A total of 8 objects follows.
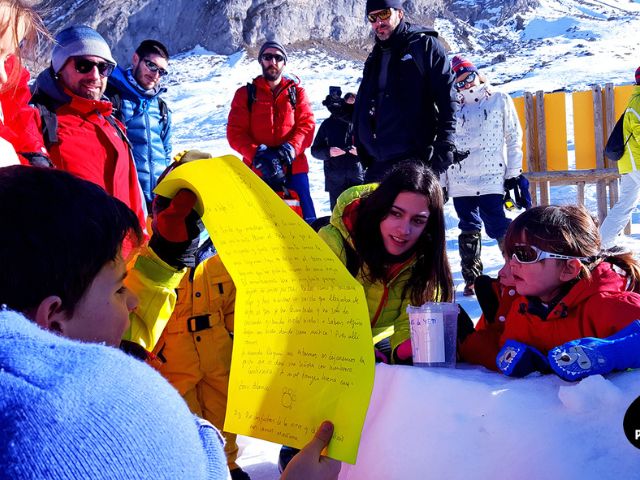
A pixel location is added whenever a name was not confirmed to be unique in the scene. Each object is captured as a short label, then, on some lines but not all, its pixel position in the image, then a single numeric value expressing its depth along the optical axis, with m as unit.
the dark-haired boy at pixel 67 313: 0.70
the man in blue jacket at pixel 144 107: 4.10
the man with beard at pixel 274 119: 5.06
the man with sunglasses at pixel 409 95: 4.03
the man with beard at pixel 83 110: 3.04
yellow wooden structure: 8.48
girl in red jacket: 1.82
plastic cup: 1.93
